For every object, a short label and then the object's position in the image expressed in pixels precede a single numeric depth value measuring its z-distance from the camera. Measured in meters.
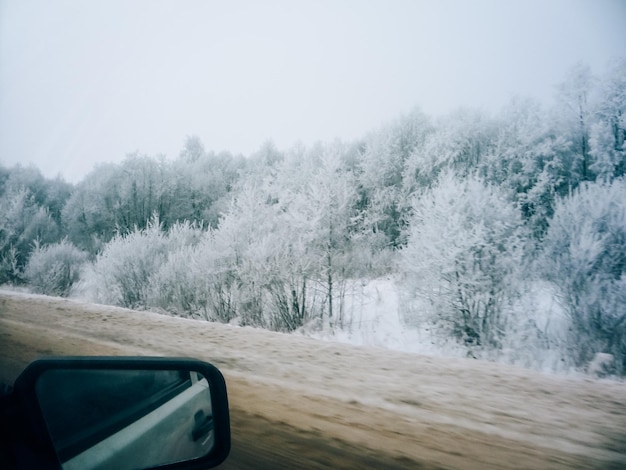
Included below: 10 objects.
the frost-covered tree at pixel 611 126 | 20.56
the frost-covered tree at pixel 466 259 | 11.91
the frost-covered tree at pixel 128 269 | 18.00
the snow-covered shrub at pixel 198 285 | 15.56
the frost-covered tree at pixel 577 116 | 22.48
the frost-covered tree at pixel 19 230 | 22.73
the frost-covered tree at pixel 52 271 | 20.34
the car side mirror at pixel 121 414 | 1.15
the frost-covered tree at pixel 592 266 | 9.73
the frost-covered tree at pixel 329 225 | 15.20
